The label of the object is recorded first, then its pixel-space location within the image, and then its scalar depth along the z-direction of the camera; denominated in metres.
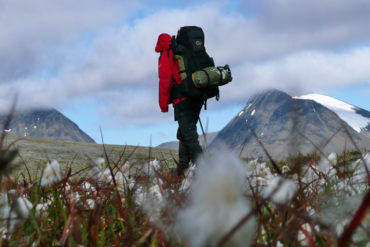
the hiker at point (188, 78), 7.72
